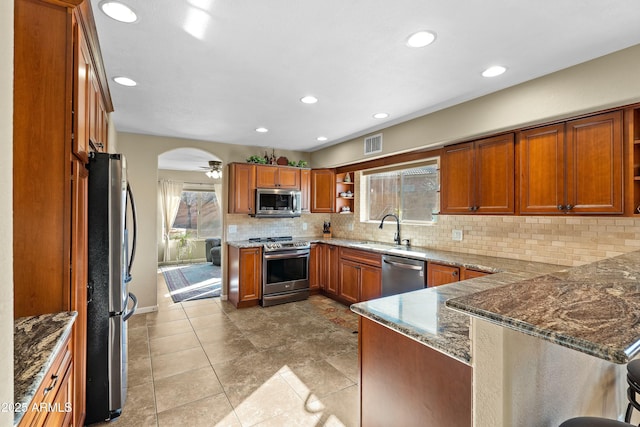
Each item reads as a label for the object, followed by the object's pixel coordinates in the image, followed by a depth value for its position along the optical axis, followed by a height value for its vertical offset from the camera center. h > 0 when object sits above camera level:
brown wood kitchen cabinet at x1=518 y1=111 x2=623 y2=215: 2.16 +0.38
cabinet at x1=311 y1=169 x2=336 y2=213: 5.27 +0.46
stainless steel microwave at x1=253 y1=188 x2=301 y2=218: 4.76 +0.20
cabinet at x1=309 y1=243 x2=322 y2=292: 4.99 -0.85
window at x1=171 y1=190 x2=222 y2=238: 8.38 +0.01
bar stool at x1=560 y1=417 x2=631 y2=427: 1.06 -0.73
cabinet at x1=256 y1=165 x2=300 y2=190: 4.81 +0.63
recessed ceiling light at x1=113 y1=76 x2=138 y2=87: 2.49 +1.12
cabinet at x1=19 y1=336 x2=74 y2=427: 0.99 -0.69
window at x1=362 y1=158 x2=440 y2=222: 3.98 +0.34
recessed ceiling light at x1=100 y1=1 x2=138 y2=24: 1.60 +1.11
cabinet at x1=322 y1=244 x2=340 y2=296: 4.74 -0.85
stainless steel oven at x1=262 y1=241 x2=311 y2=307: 4.45 -0.86
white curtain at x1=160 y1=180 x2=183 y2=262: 7.99 +0.32
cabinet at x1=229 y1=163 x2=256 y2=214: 4.63 +0.43
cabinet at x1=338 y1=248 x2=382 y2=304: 3.97 -0.83
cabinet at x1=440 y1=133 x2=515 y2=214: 2.78 +0.38
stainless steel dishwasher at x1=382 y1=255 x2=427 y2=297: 3.29 -0.68
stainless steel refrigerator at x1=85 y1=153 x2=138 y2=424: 1.91 -0.45
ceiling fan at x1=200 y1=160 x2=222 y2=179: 5.53 +0.90
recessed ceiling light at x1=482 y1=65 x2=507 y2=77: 2.28 +1.11
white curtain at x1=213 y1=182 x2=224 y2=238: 8.41 +0.73
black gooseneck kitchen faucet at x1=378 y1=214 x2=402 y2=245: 4.30 -0.22
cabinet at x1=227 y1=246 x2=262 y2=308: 4.37 -0.89
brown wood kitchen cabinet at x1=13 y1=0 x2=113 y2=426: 1.38 +0.29
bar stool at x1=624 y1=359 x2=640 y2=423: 1.36 -0.74
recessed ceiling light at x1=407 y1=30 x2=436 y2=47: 1.84 +1.10
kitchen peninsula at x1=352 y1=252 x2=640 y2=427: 0.73 -0.46
